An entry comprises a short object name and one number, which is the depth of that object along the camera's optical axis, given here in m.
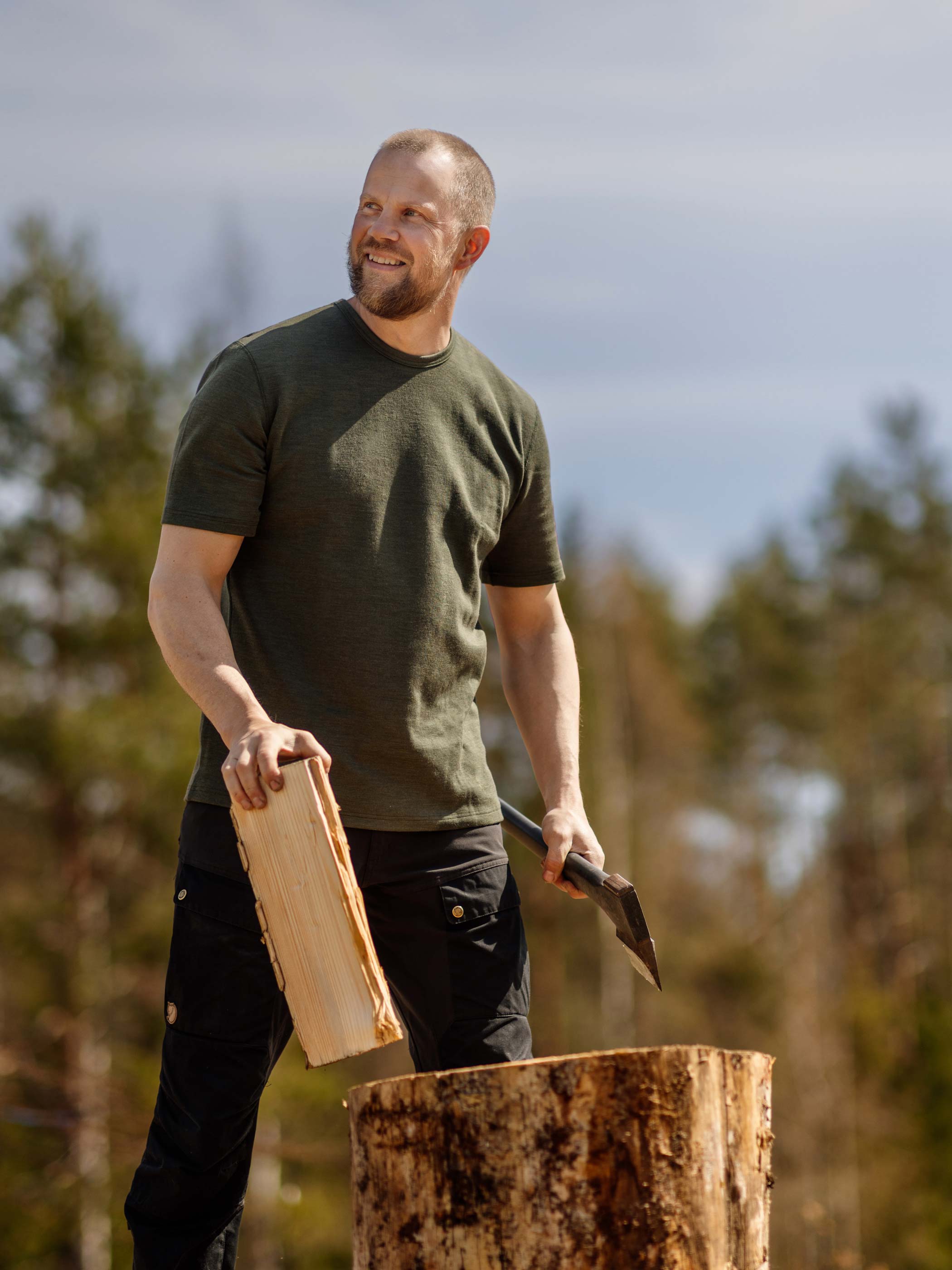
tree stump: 7.33
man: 7.61
